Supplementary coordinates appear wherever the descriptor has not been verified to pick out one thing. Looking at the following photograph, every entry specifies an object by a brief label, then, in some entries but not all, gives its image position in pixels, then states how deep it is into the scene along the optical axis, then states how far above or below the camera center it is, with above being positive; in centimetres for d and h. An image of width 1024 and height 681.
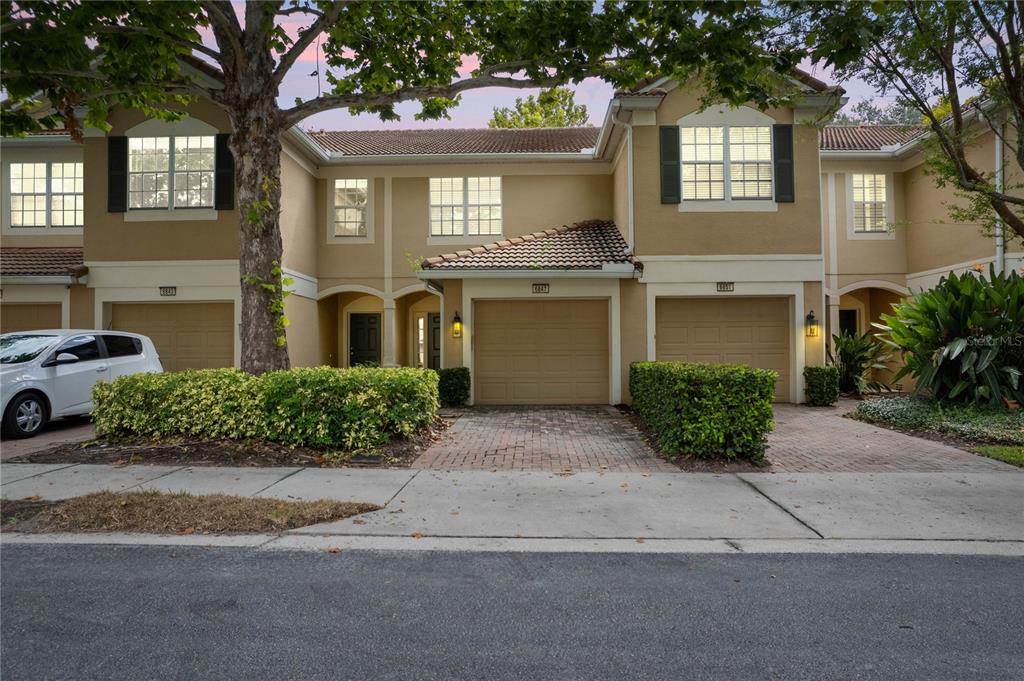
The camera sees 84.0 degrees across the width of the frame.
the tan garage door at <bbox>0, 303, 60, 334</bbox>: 1355 +86
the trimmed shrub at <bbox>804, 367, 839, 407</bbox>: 1204 -80
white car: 869 -33
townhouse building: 1247 +268
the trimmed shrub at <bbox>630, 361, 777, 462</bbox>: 693 -77
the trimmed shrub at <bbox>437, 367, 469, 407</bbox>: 1238 -80
